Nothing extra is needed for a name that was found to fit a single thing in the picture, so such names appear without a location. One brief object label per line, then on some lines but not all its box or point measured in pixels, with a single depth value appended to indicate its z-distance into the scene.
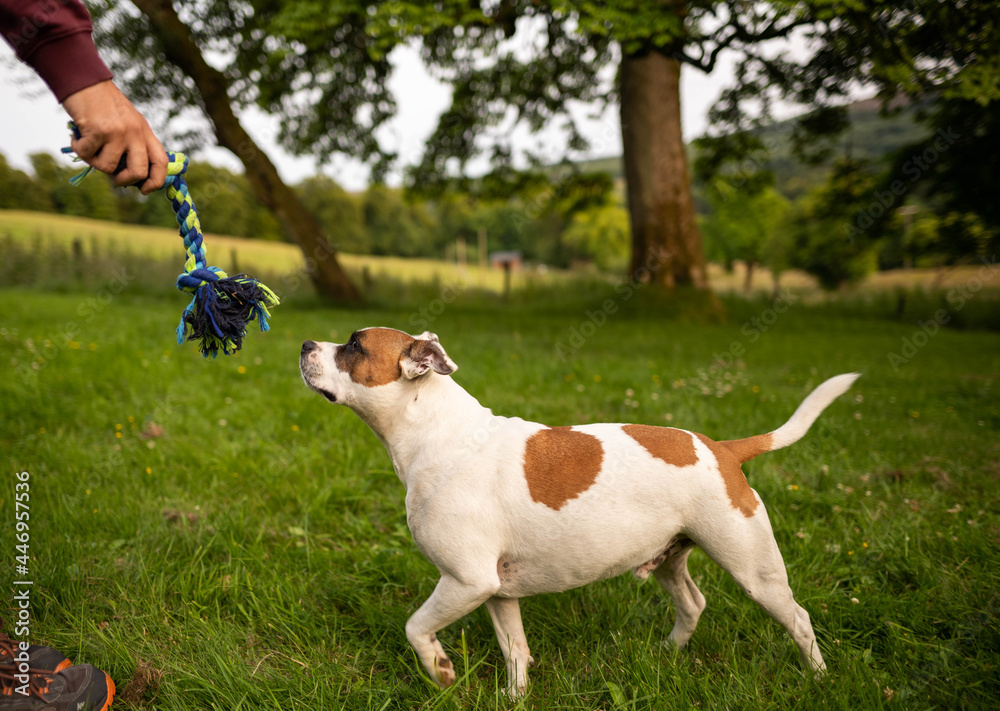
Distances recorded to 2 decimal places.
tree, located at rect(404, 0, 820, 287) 7.68
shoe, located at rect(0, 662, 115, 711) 1.80
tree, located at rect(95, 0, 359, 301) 12.10
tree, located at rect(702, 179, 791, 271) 48.31
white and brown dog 2.11
